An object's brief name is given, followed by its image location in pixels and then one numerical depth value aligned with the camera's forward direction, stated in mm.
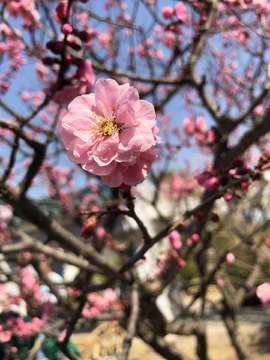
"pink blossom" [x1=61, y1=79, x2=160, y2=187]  77
